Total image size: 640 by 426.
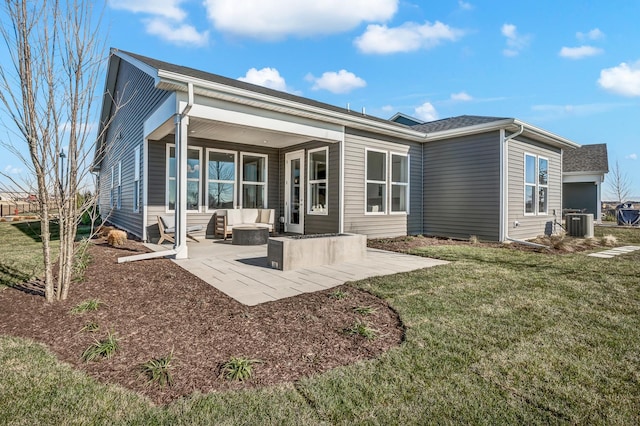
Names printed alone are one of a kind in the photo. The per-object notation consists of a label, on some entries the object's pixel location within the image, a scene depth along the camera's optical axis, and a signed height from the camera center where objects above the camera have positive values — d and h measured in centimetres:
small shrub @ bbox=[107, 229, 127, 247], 752 -71
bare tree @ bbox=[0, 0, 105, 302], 326 +114
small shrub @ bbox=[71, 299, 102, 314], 328 -100
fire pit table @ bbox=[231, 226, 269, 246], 778 -67
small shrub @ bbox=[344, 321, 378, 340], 271 -103
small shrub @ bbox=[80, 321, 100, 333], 283 -104
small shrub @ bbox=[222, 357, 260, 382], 210 -105
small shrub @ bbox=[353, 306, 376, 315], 320 -99
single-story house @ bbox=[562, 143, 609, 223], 1700 +165
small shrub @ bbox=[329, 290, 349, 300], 363 -96
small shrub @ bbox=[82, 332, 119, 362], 236 -104
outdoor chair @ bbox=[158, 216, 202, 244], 743 -49
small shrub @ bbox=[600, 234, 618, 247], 825 -81
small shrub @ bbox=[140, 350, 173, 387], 206 -105
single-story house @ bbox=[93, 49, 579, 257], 808 +101
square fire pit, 504 -70
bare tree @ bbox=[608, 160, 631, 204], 2528 +199
